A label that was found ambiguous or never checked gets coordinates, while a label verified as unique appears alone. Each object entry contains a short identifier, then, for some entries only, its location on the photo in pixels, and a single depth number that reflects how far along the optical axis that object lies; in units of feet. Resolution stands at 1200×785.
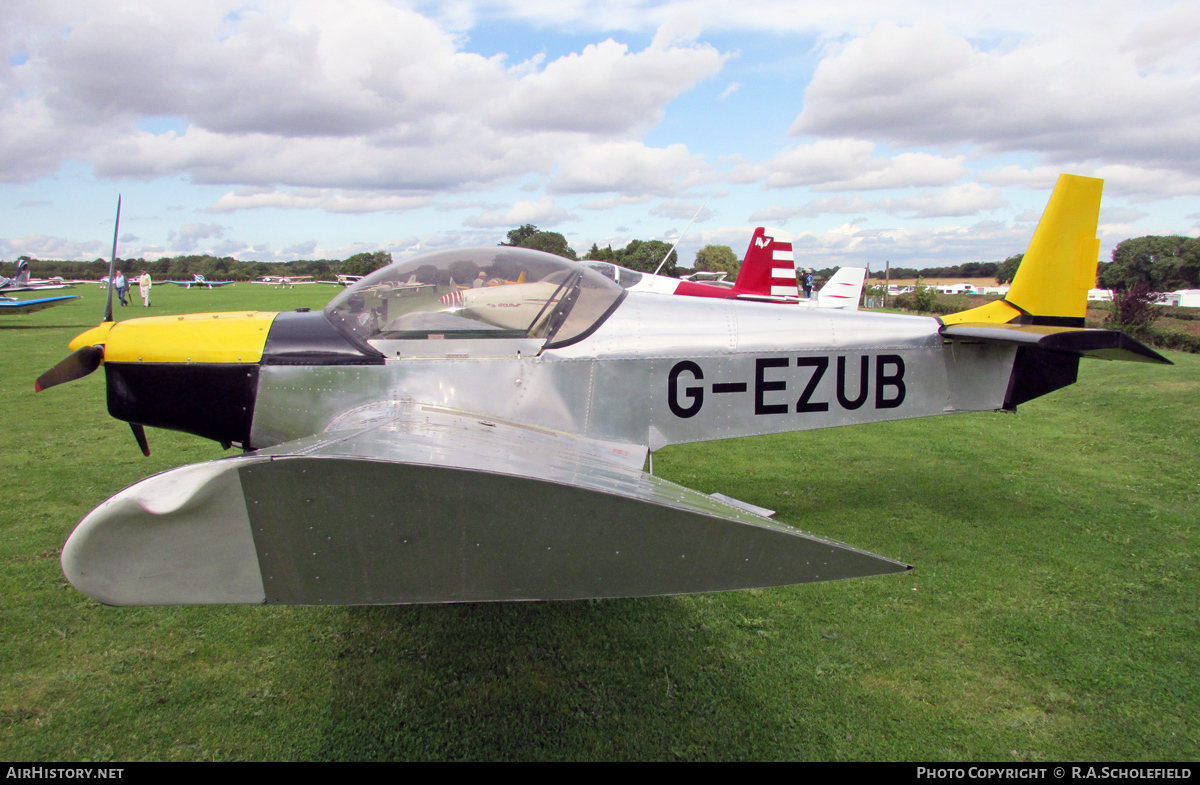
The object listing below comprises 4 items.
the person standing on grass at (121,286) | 90.58
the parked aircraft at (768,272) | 55.77
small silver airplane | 6.16
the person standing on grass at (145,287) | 91.57
